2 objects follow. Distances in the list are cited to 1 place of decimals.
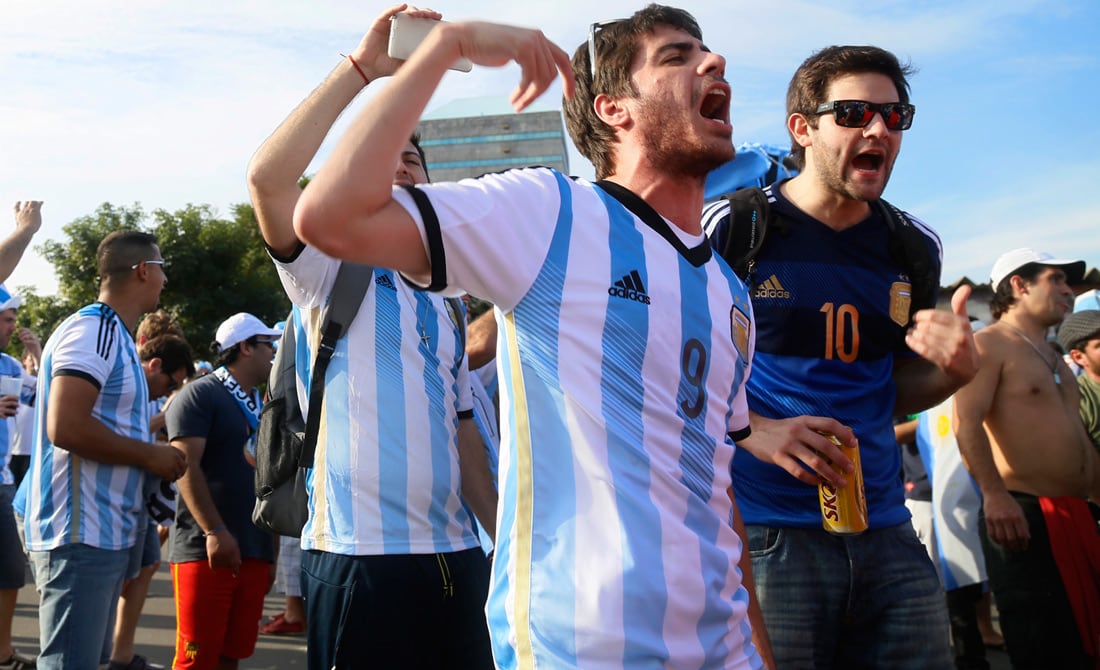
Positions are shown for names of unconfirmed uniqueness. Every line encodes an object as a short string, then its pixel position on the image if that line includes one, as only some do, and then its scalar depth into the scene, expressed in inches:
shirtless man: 183.9
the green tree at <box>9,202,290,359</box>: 1312.7
